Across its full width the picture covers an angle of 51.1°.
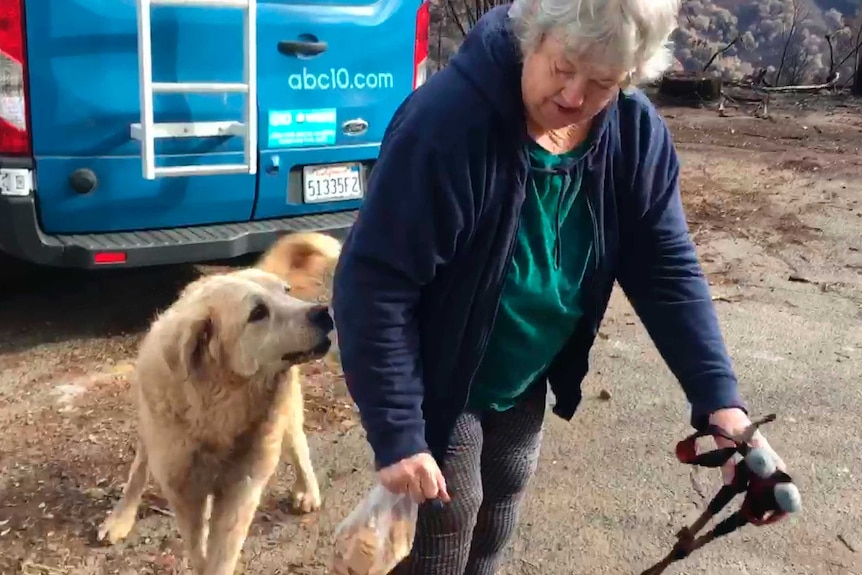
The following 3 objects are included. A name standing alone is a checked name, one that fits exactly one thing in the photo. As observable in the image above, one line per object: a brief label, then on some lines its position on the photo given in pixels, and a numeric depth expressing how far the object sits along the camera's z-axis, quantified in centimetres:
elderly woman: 160
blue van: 382
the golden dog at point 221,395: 255
